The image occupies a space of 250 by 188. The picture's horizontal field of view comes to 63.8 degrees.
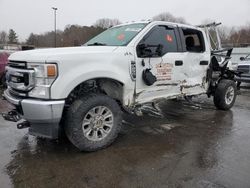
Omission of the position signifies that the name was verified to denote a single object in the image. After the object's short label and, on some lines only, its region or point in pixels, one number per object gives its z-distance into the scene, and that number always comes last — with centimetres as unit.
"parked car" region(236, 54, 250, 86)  870
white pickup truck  280
